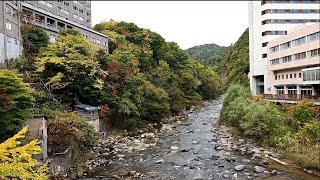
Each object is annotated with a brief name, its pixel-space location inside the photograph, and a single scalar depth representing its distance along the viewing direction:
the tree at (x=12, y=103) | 13.05
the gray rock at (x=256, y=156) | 18.22
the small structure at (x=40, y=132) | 14.64
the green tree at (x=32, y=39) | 25.74
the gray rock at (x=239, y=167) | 16.01
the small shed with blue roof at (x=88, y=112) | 22.28
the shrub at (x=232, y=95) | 30.19
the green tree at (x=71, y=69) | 22.02
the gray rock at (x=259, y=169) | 15.55
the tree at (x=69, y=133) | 16.08
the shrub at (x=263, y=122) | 20.91
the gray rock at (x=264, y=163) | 16.80
